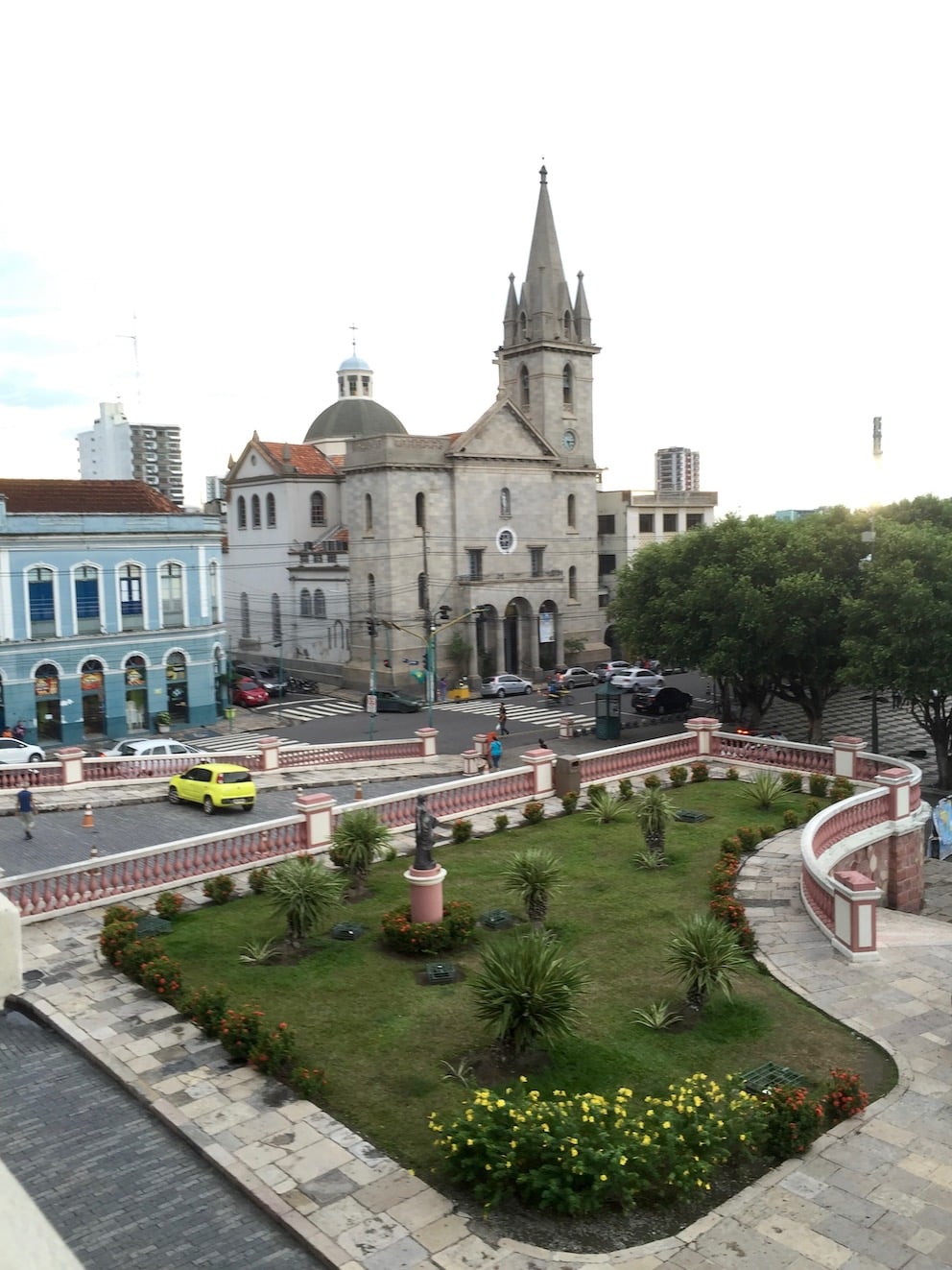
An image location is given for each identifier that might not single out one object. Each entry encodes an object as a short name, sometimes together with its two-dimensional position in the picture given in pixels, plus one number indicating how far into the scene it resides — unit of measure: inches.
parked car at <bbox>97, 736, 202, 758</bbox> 1248.2
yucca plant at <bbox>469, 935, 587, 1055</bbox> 467.8
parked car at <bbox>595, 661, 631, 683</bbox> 2150.6
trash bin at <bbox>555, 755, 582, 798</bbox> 1004.6
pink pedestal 626.8
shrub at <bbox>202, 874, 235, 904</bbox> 708.7
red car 1984.5
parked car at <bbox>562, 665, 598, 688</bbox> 2172.7
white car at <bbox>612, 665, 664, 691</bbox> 2138.3
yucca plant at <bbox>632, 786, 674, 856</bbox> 784.9
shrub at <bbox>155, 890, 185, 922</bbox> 677.3
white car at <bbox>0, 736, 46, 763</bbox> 1240.8
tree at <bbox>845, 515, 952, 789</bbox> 1190.3
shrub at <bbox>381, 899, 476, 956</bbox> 614.2
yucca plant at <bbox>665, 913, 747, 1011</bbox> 526.0
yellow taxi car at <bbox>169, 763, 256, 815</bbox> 987.3
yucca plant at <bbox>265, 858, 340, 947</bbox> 611.8
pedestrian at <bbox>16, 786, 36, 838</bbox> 890.7
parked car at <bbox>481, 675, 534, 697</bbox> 2106.3
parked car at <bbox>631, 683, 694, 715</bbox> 1830.7
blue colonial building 1531.7
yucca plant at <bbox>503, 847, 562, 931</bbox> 647.1
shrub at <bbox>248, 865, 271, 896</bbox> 728.3
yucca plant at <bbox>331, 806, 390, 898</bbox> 727.1
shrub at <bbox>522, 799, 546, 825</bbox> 917.2
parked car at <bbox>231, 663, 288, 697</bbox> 2089.1
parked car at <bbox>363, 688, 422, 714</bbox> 1929.1
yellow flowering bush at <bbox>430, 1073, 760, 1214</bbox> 383.2
